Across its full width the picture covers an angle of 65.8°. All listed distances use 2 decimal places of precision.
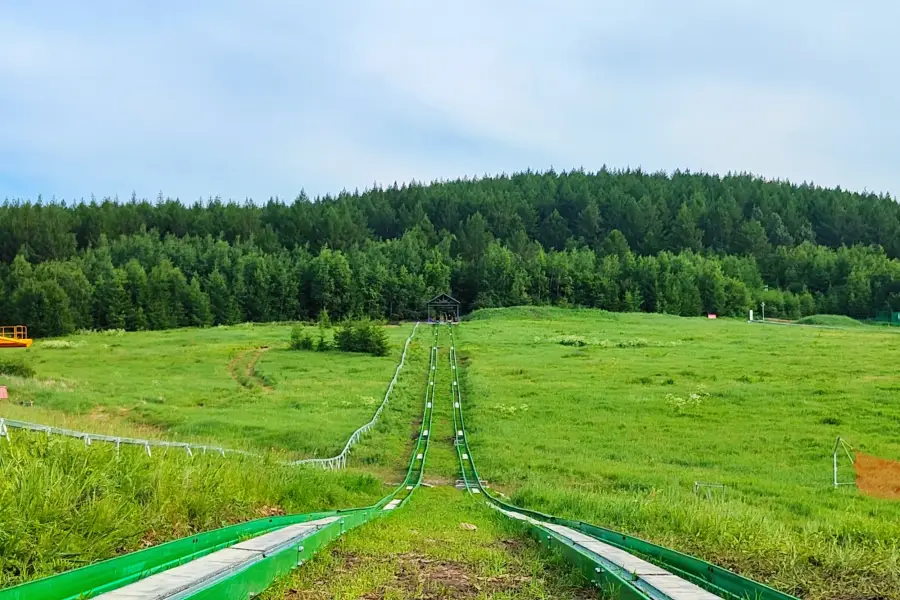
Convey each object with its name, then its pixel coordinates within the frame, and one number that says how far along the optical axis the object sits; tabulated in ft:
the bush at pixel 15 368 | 128.36
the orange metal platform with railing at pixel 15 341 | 208.17
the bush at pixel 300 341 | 185.06
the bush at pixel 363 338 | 173.78
